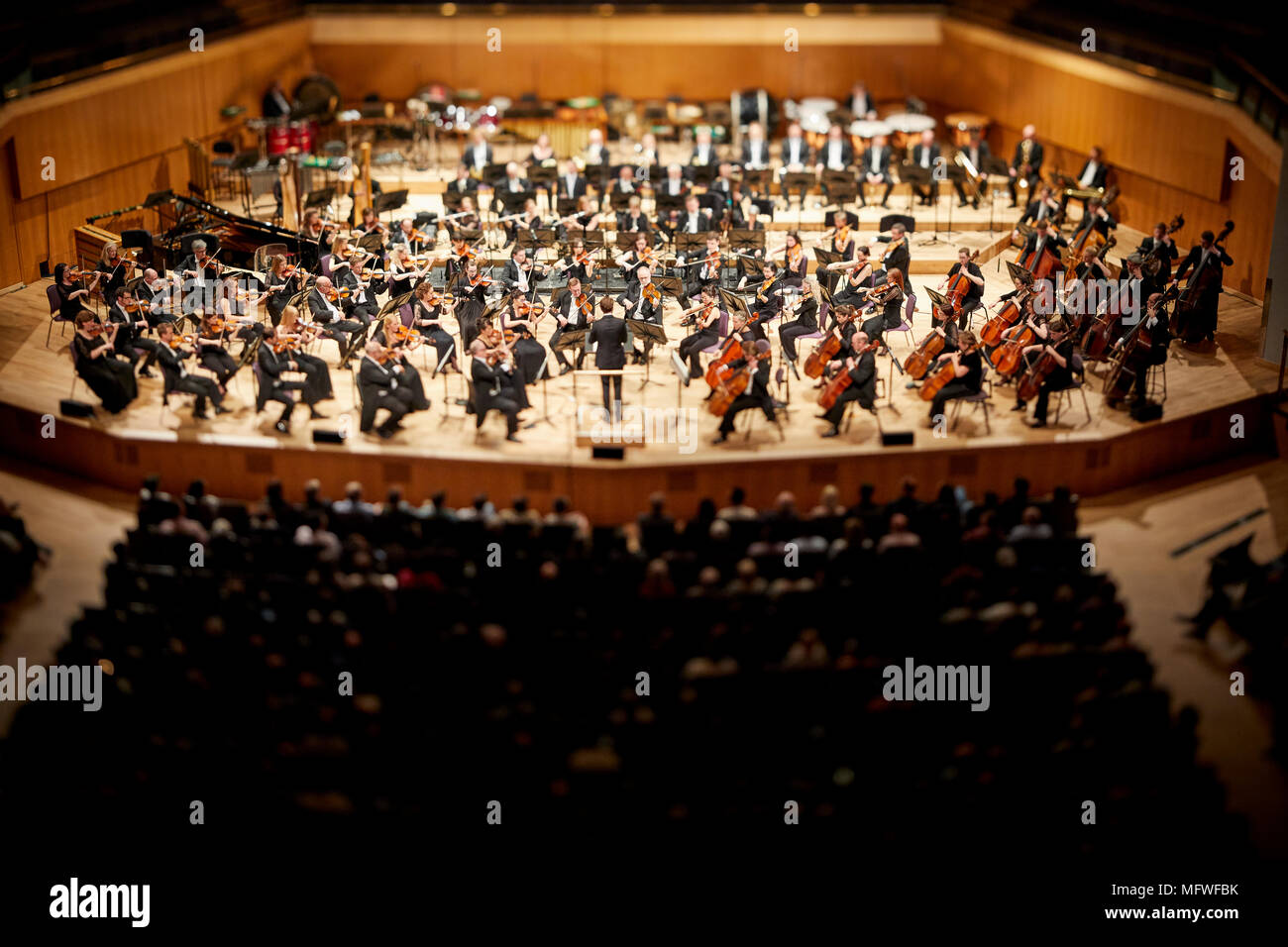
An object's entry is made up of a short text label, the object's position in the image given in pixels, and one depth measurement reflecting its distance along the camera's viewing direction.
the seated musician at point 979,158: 19.16
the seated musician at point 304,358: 13.43
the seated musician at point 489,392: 12.96
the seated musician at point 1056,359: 13.11
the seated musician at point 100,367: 13.22
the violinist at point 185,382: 13.27
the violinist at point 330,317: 14.35
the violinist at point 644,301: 14.25
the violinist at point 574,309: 14.00
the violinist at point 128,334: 13.73
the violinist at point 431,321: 14.12
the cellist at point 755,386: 12.84
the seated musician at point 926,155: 19.55
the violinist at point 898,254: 15.18
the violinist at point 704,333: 13.89
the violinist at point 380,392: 12.97
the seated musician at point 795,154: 19.86
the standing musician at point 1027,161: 19.17
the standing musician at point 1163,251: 15.21
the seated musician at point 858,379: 12.98
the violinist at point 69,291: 14.31
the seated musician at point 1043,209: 17.27
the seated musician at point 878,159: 19.69
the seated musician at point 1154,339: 13.53
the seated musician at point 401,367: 13.14
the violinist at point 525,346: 13.55
